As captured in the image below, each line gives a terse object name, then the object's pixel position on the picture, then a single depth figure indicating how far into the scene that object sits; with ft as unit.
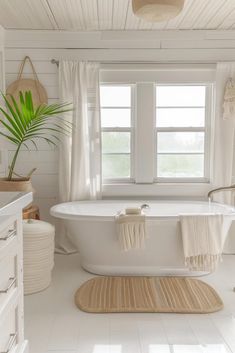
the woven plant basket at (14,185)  10.35
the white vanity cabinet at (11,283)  5.17
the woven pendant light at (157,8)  8.23
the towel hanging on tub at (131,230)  10.48
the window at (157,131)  13.75
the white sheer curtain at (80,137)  13.37
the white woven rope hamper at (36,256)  10.27
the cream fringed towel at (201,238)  10.52
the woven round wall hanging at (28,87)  13.48
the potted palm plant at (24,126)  10.36
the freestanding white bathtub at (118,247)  10.71
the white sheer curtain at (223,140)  13.44
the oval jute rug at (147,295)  9.21
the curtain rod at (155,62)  13.62
